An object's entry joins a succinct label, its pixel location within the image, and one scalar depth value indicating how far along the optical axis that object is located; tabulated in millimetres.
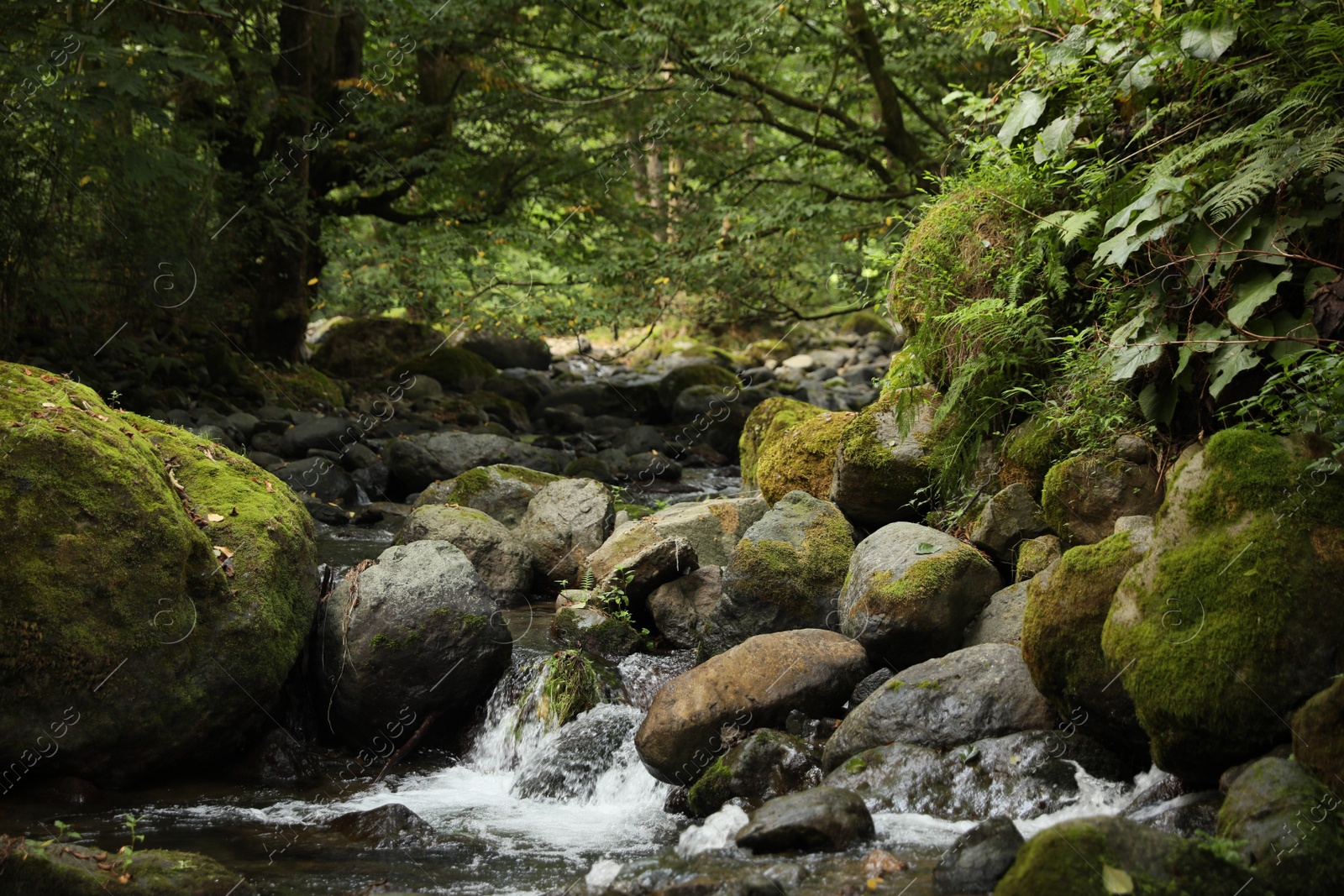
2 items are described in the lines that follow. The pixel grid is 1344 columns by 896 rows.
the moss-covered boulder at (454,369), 18094
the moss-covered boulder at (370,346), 18344
